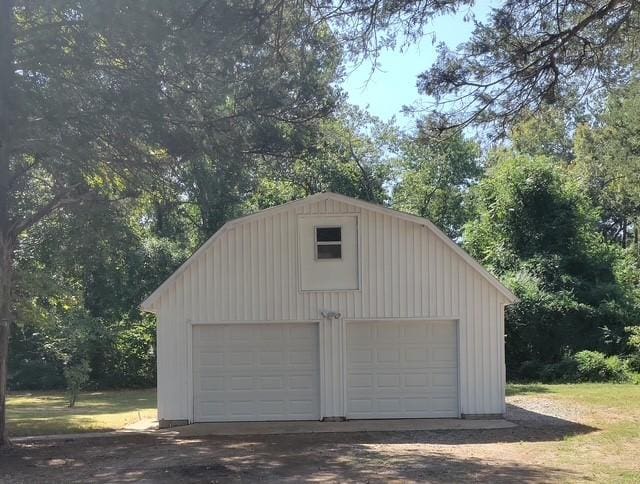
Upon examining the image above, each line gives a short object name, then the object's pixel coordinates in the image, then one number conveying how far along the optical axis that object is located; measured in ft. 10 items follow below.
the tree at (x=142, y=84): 31.37
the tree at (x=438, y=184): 111.55
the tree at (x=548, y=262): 74.64
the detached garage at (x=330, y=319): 46.52
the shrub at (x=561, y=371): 70.45
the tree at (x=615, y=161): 74.95
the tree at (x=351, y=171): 98.58
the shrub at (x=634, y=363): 70.13
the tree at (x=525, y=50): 32.58
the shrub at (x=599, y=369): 68.59
